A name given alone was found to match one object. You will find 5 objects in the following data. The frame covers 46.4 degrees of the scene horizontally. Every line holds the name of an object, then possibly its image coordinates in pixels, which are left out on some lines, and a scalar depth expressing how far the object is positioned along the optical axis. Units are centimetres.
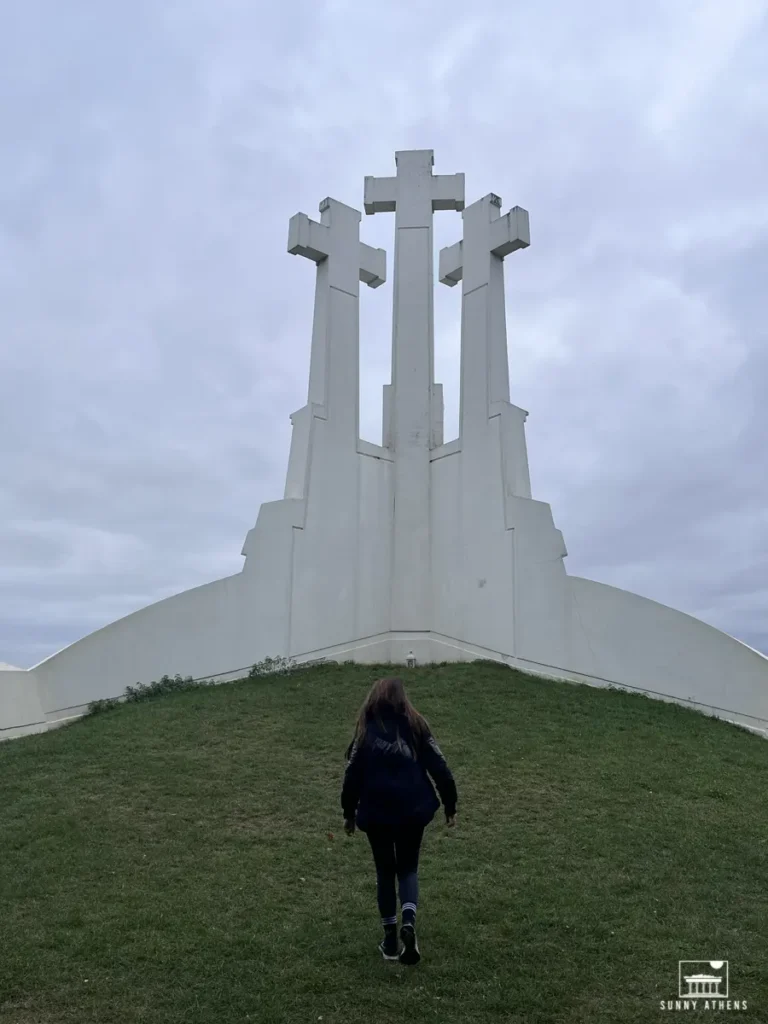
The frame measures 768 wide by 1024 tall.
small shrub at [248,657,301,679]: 1504
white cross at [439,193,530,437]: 1670
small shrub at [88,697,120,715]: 1400
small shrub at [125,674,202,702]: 1432
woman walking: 485
